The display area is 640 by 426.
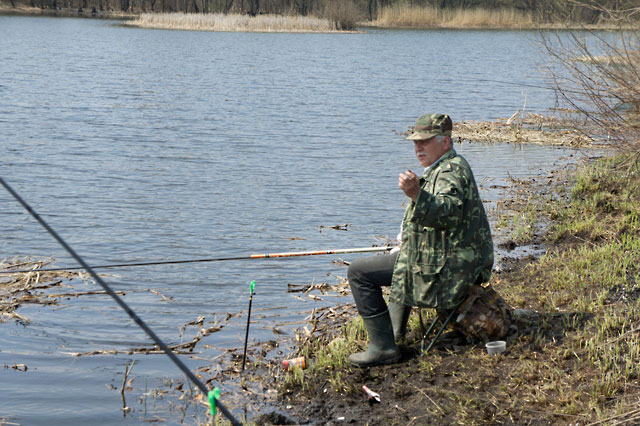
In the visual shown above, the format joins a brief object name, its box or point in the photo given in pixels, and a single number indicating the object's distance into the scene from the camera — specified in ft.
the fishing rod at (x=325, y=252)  23.45
